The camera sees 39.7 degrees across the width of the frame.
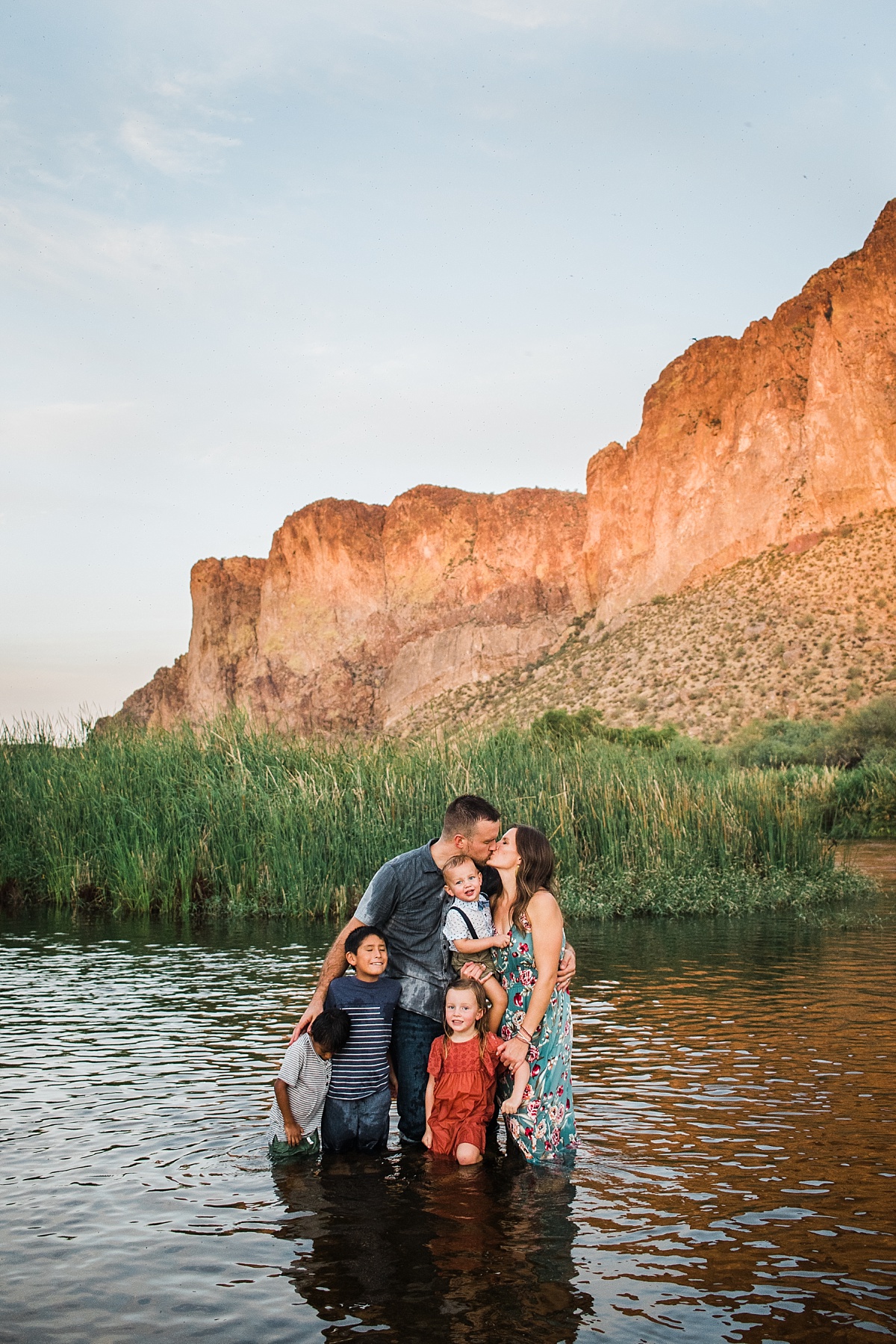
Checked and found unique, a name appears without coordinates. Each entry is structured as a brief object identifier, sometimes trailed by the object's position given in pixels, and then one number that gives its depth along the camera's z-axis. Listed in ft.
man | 16.96
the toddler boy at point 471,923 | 16.31
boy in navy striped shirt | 16.53
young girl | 16.02
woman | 15.75
